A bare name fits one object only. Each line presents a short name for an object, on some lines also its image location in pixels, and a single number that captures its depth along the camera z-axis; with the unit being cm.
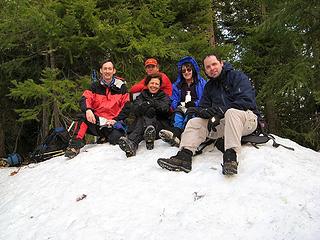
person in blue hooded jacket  655
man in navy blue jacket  514
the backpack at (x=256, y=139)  566
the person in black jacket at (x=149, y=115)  647
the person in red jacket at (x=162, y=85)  730
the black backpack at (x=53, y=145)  820
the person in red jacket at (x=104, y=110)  726
